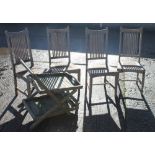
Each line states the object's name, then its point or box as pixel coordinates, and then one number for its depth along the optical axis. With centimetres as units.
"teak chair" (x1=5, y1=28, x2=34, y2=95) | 336
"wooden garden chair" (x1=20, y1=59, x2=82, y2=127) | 274
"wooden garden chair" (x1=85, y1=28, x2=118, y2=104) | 339
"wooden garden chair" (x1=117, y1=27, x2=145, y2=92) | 344
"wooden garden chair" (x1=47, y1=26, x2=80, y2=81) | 359
